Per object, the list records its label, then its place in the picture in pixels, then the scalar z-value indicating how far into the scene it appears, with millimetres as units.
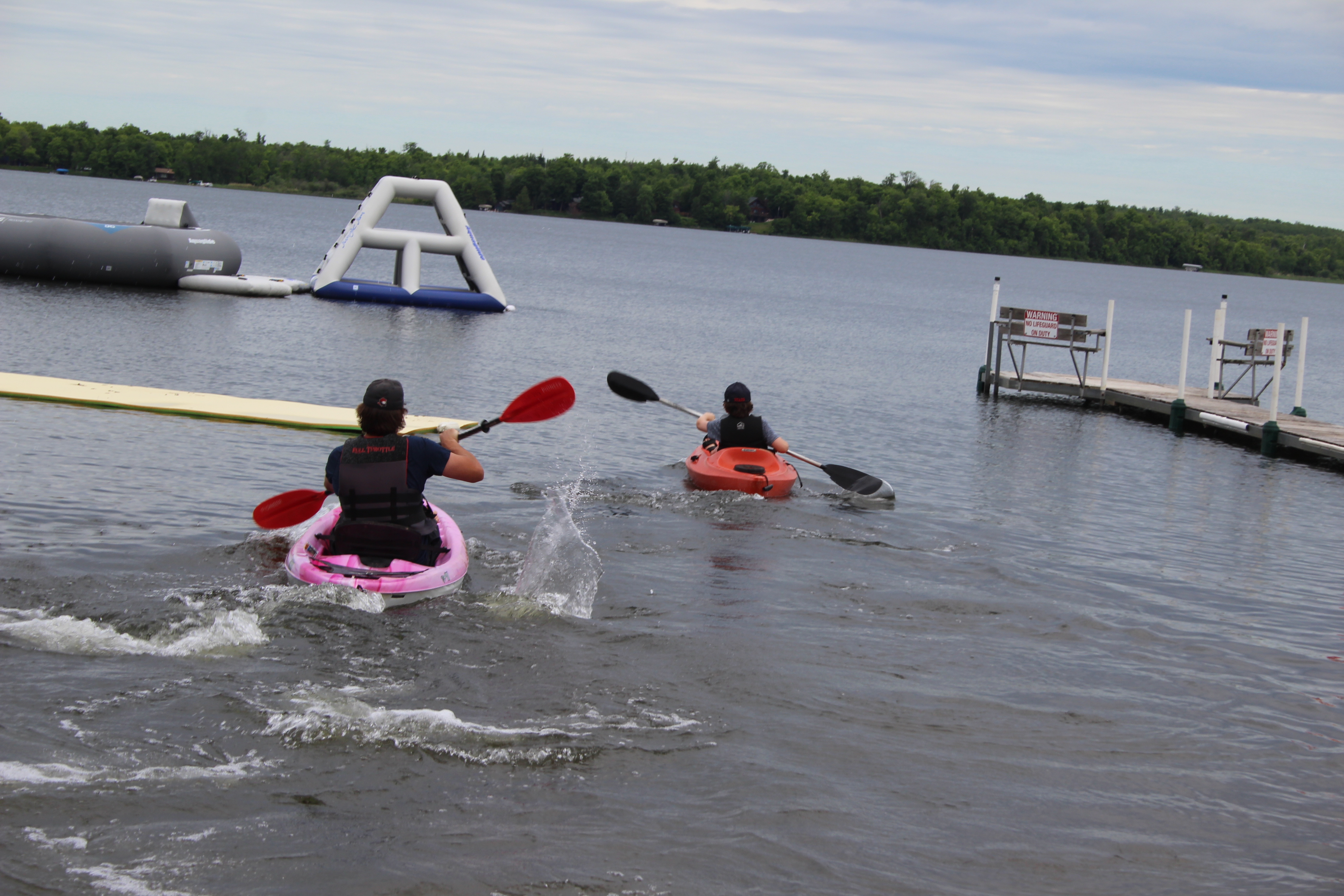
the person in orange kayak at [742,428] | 12930
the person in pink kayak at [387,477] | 7613
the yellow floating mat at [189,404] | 14898
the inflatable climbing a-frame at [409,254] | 35094
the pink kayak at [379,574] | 7785
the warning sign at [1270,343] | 20969
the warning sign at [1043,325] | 24797
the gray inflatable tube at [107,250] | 31953
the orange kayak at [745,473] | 12875
